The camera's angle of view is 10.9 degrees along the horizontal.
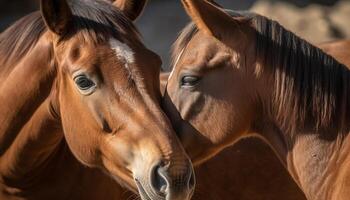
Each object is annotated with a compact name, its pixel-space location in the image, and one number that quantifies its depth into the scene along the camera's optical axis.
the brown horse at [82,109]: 7.86
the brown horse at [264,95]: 8.70
